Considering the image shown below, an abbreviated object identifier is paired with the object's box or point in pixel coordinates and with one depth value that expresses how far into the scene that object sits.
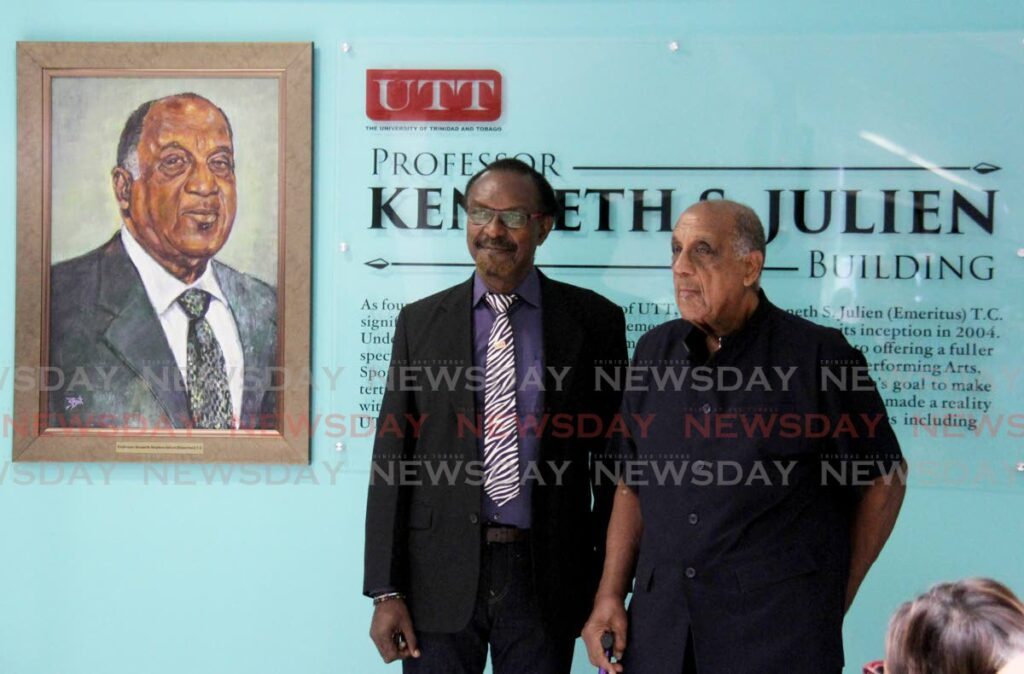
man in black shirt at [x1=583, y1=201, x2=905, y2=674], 1.95
